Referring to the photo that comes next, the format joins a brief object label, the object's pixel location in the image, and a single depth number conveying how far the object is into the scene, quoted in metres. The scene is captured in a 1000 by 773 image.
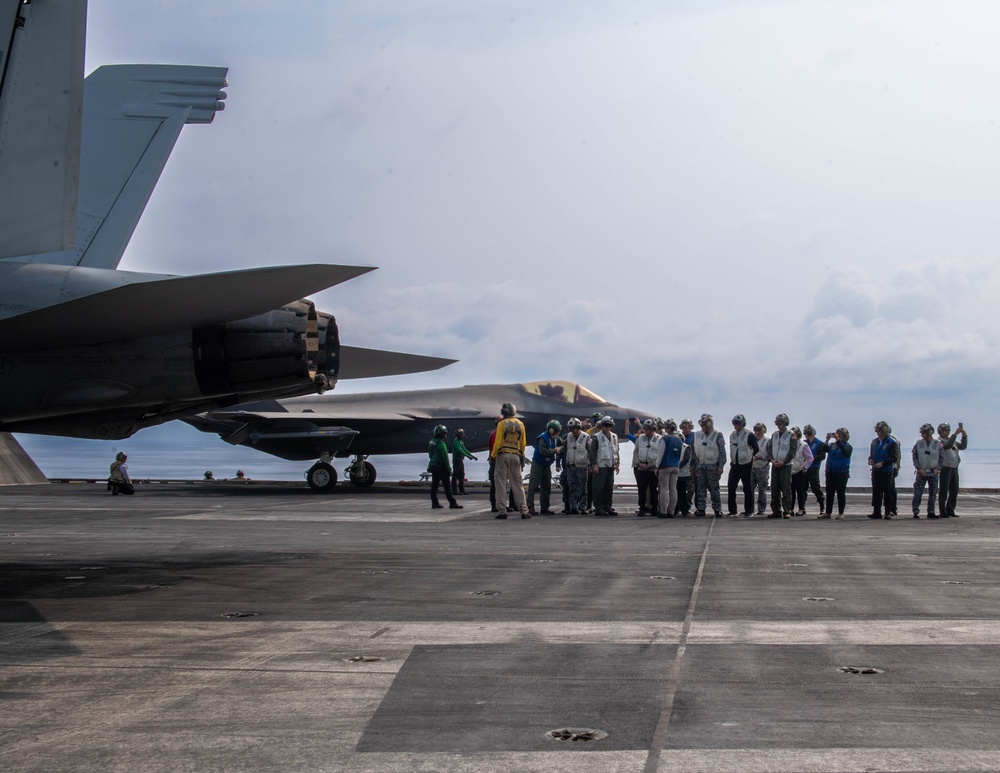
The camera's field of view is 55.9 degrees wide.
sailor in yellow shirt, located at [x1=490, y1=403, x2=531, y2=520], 15.78
